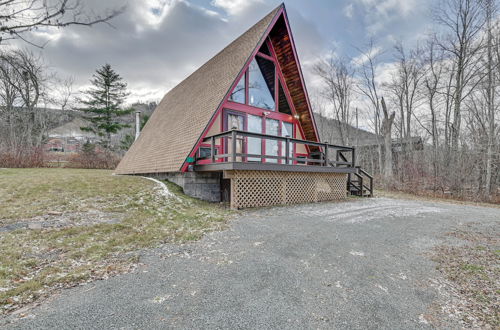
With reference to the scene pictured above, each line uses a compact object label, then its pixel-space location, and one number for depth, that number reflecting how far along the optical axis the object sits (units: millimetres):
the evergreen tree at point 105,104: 21797
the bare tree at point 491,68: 12352
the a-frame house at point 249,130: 7492
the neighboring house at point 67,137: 23108
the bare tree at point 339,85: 20500
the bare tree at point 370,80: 19391
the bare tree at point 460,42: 13156
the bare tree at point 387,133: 16884
